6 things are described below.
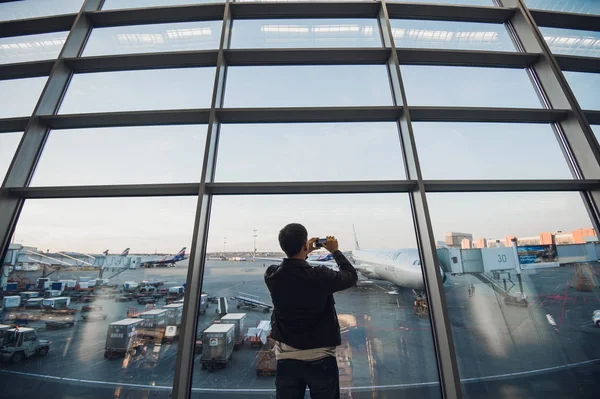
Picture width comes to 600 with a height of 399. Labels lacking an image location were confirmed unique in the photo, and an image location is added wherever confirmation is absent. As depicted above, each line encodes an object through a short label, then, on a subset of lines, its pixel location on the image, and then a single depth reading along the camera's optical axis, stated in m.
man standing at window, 0.95
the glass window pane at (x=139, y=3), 2.64
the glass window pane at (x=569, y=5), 2.63
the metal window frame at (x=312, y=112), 1.59
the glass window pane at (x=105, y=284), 1.55
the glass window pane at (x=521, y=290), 1.50
